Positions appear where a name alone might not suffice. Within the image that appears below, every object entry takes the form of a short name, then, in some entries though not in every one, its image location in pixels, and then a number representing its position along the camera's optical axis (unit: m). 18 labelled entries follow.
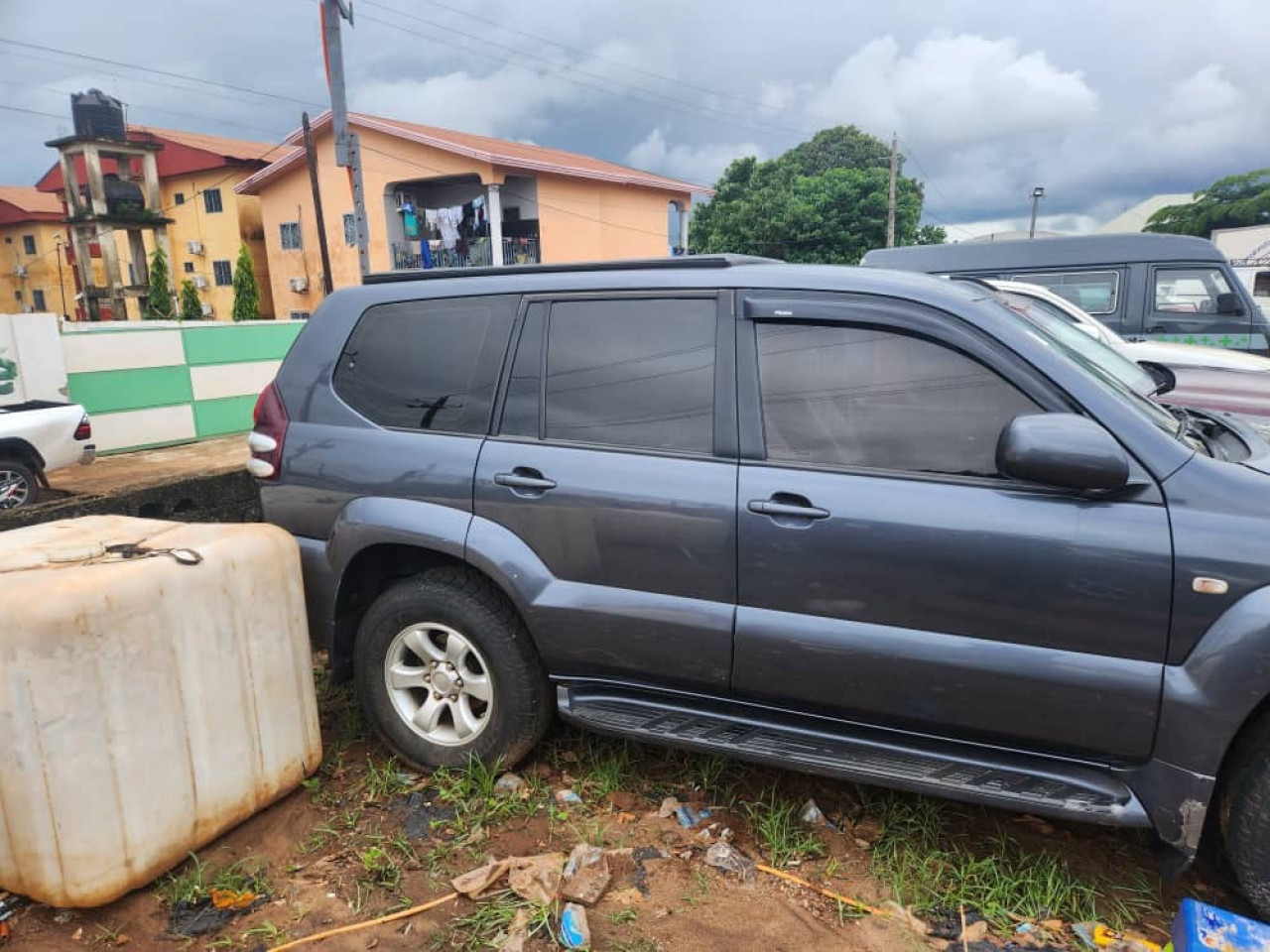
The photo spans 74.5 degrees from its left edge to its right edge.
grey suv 2.21
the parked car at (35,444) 6.81
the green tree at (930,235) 38.31
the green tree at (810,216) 33.06
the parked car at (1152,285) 9.19
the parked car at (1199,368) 5.26
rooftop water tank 29.11
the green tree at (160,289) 31.25
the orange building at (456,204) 23.94
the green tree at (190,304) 30.91
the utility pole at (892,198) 29.43
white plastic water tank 2.24
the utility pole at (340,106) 13.34
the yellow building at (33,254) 40.56
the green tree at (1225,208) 48.09
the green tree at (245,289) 29.27
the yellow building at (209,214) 33.03
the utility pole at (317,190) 22.95
